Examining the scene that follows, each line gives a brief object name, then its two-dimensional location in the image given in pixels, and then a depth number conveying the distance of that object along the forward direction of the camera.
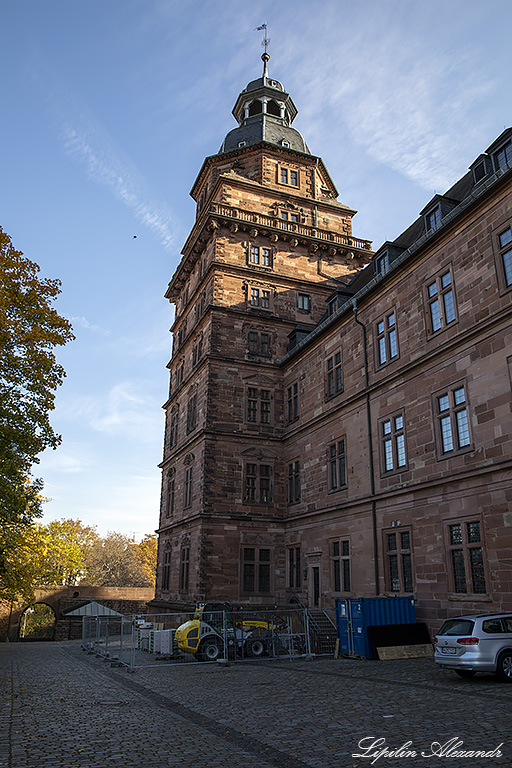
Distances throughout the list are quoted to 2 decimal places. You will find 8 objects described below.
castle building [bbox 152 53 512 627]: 16.88
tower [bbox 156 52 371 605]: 28.34
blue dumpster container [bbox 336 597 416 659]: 16.94
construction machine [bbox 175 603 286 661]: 18.38
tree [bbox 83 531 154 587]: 77.31
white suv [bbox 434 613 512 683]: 11.55
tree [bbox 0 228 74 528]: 18.44
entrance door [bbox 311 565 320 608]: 25.16
